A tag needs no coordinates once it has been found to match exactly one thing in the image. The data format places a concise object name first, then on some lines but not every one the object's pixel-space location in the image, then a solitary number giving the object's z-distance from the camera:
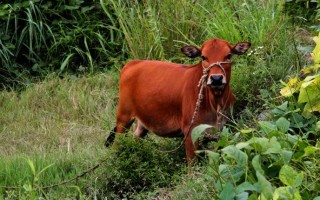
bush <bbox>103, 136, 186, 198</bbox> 14.20
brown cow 14.16
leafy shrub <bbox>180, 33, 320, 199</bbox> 9.77
